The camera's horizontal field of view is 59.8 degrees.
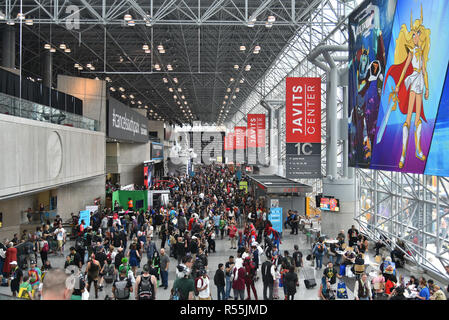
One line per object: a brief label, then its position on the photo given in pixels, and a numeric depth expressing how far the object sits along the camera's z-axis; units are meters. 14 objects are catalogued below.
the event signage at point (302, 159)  16.83
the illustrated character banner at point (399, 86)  8.43
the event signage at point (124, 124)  23.69
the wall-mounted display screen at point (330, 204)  17.36
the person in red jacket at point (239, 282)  8.87
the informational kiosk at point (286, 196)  19.77
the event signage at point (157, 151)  39.00
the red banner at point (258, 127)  33.03
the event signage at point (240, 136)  44.47
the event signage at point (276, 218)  17.15
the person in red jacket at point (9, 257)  10.87
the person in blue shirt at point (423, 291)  7.65
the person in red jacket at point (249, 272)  9.16
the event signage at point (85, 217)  17.06
